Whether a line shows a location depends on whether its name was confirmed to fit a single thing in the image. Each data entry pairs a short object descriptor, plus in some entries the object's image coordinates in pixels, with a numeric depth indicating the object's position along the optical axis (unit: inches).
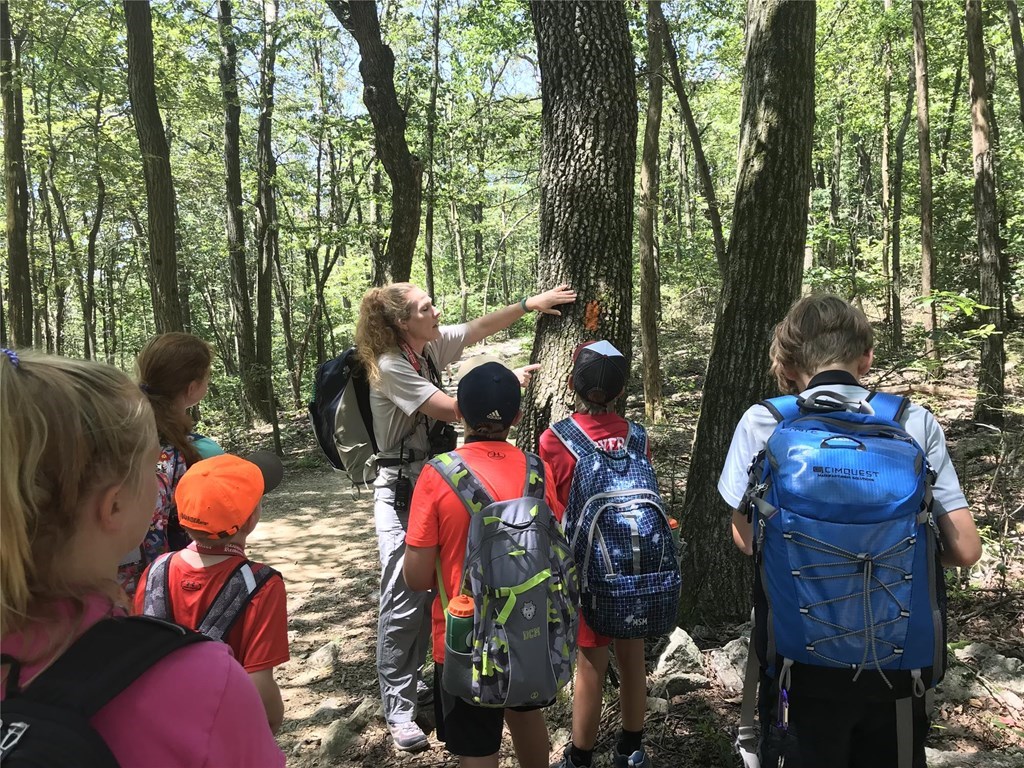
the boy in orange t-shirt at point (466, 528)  88.0
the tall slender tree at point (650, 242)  402.6
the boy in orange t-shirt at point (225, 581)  73.4
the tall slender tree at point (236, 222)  514.0
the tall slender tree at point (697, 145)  378.4
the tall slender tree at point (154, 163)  315.3
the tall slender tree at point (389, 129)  297.6
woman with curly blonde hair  121.5
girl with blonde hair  33.1
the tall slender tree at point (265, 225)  502.3
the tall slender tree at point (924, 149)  434.3
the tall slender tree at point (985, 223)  300.4
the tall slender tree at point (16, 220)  438.3
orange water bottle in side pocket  83.7
